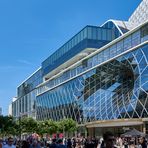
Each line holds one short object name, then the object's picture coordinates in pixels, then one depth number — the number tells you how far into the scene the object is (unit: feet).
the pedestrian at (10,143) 24.62
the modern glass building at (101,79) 101.04
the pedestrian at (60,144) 28.61
